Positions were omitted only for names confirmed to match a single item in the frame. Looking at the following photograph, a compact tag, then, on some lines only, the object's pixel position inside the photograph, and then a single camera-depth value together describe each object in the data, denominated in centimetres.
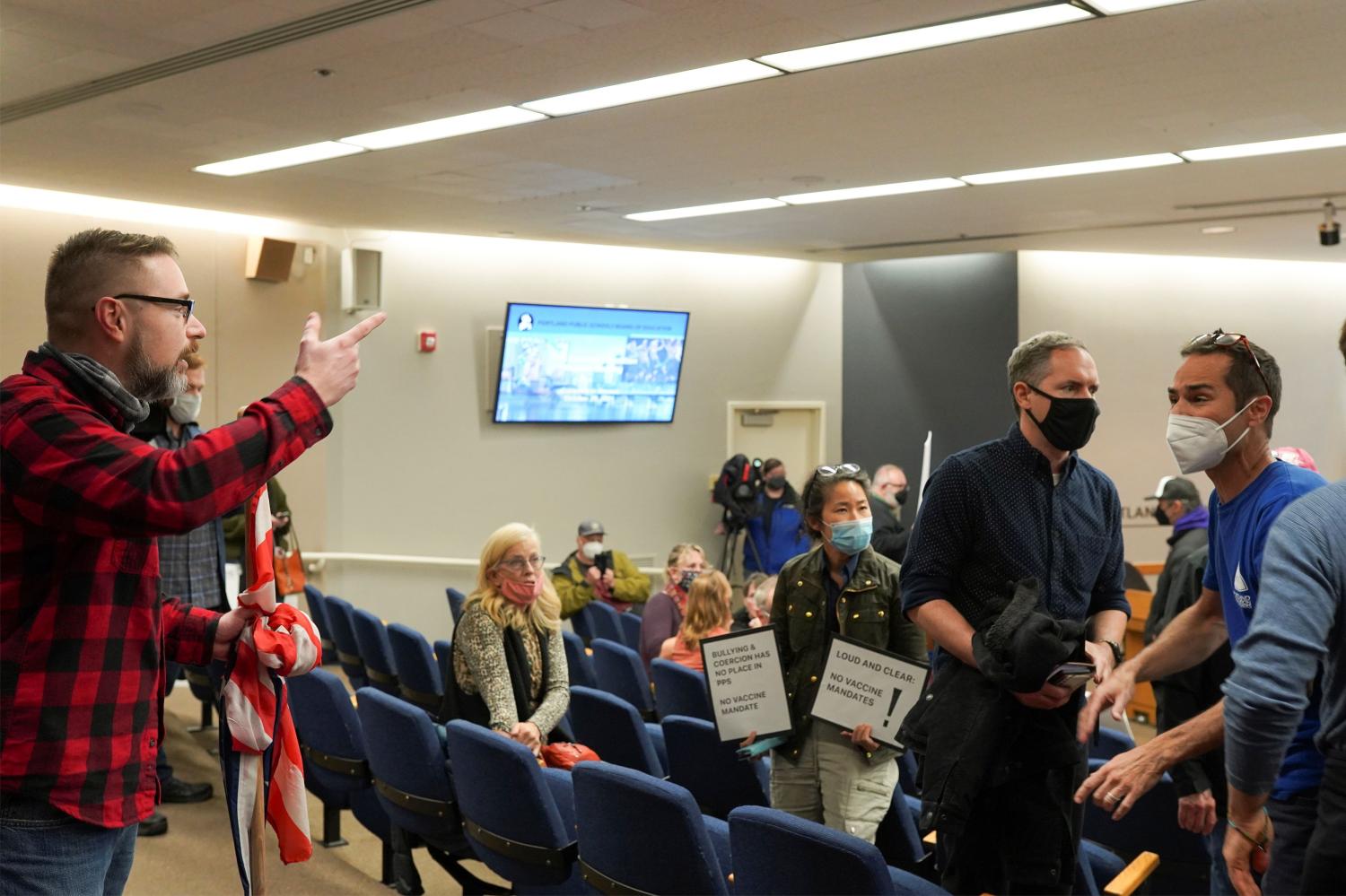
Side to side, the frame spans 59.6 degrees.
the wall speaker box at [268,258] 942
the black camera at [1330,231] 856
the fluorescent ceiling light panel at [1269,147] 644
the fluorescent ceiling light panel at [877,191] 777
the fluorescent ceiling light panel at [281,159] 670
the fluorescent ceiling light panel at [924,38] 427
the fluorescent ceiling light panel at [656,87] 506
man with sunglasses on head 231
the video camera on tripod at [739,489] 1156
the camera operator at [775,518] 1159
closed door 1232
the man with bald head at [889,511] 789
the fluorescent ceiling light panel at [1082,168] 695
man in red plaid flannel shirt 158
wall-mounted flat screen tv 1066
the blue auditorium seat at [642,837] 287
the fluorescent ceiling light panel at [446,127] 595
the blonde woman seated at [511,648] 450
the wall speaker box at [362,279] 984
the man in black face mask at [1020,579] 270
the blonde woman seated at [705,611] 586
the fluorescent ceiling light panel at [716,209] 862
